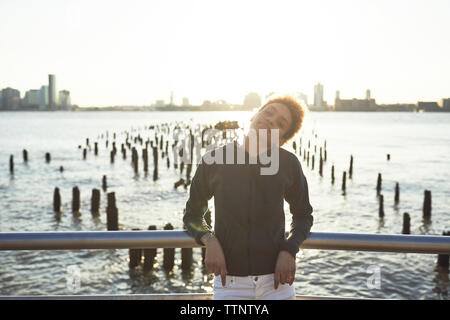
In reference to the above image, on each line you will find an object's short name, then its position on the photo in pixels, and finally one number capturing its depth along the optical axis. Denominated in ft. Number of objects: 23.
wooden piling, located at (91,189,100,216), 70.23
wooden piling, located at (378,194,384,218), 72.49
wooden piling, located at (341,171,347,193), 97.56
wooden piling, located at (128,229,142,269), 45.50
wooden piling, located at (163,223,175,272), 45.16
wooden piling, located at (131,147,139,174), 120.25
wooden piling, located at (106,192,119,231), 53.31
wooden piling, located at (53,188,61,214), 71.87
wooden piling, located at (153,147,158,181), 109.40
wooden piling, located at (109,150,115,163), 141.79
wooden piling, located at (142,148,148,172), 121.39
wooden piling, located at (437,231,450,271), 47.63
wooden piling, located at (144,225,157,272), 44.70
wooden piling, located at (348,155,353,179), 118.15
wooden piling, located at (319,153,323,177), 120.47
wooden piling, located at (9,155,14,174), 122.39
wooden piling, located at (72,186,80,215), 70.79
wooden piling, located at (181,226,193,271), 45.41
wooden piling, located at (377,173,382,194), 96.10
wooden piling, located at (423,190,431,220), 72.64
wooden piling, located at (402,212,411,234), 58.12
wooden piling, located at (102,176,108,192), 95.14
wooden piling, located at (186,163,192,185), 105.52
